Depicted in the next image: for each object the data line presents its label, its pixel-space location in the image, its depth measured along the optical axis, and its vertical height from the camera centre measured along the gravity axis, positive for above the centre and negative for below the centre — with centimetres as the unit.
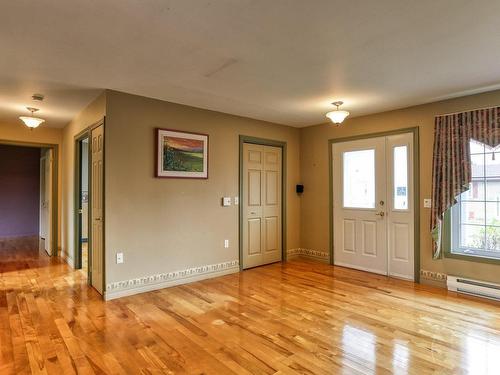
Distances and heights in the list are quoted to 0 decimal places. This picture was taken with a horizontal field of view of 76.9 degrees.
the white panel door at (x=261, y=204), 520 -28
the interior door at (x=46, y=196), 612 -14
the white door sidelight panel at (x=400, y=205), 450 -26
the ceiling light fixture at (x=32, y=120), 450 +100
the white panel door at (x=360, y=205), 481 -28
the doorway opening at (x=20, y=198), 824 -24
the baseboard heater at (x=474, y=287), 370 -122
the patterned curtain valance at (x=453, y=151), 376 +46
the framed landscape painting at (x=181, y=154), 413 +47
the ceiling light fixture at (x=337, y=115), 420 +98
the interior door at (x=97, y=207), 382 -23
